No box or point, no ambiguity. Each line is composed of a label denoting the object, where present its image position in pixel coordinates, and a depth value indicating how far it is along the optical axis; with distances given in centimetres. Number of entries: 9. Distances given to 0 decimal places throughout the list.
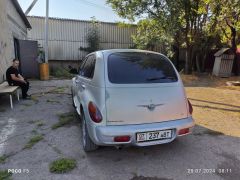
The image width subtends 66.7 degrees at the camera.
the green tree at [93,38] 1298
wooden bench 499
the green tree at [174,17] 985
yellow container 994
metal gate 971
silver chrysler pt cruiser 251
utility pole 989
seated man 578
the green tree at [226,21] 806
